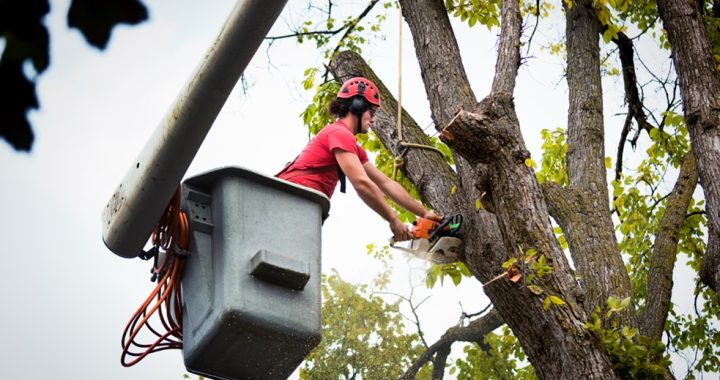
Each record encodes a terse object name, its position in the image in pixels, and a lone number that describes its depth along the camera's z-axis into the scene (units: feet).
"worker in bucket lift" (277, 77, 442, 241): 30.16
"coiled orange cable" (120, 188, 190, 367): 22.37
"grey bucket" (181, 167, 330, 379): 19.95
